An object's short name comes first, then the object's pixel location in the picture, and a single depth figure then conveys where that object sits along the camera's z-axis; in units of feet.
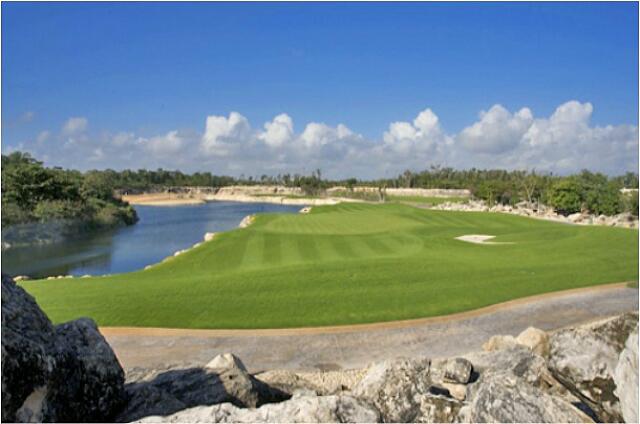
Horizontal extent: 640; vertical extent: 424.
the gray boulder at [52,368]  11.89
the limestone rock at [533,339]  31.78
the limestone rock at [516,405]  12.25
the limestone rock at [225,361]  24.88
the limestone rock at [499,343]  33.25
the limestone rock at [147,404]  15.64
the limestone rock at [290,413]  11.66
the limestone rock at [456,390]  21.34
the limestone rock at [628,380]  12.41
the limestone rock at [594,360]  14.85
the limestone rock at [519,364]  18.11
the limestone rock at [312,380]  21.94
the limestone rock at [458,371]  23.27
